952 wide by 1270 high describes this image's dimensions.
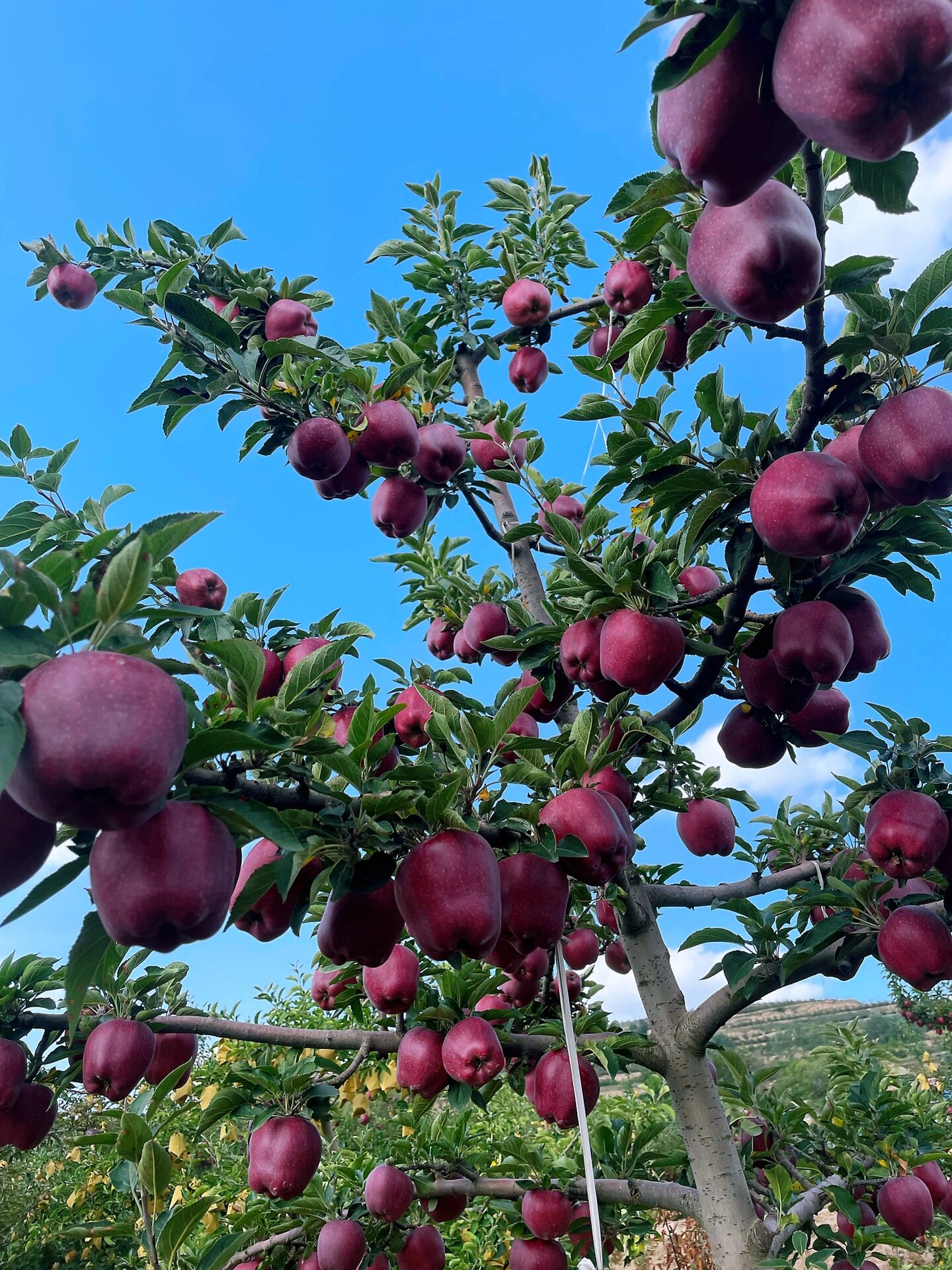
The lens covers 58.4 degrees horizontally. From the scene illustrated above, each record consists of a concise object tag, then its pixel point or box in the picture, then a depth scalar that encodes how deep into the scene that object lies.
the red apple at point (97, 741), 0.81
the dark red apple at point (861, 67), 0.87
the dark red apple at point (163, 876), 0.95
